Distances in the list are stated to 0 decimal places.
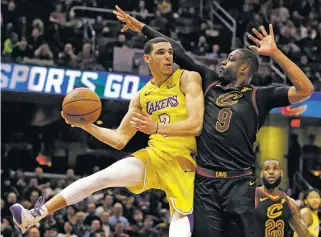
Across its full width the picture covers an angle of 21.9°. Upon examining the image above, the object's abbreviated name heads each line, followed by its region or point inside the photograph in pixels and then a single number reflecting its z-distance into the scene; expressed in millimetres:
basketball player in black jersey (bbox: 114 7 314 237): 7406
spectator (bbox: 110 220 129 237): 15812
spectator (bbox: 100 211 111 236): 15797
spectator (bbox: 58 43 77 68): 18422
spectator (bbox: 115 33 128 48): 19609
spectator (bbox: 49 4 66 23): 19859
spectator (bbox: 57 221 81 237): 15055
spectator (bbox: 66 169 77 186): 17891
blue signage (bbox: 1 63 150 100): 17984
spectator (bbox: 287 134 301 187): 22062
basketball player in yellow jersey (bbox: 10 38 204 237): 7535
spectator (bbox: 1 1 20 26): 19219
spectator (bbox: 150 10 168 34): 21031
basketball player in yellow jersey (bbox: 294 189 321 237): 10594
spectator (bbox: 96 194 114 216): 16562
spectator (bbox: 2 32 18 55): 18312
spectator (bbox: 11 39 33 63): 18391
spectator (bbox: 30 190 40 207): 15991
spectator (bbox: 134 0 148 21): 21375
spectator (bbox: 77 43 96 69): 18625
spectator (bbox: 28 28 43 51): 18672
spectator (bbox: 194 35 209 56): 20656
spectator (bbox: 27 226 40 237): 14126
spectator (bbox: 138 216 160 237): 16281
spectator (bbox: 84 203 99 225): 15727
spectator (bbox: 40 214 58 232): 15203
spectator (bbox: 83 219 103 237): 15188
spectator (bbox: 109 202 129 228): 16250
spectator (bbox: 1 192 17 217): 15749
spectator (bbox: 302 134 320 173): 22688
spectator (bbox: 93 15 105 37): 20252
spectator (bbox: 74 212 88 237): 15273
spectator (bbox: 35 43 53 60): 18461
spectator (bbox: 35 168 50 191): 17480
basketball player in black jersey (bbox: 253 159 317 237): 9576
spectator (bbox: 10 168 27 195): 16906
